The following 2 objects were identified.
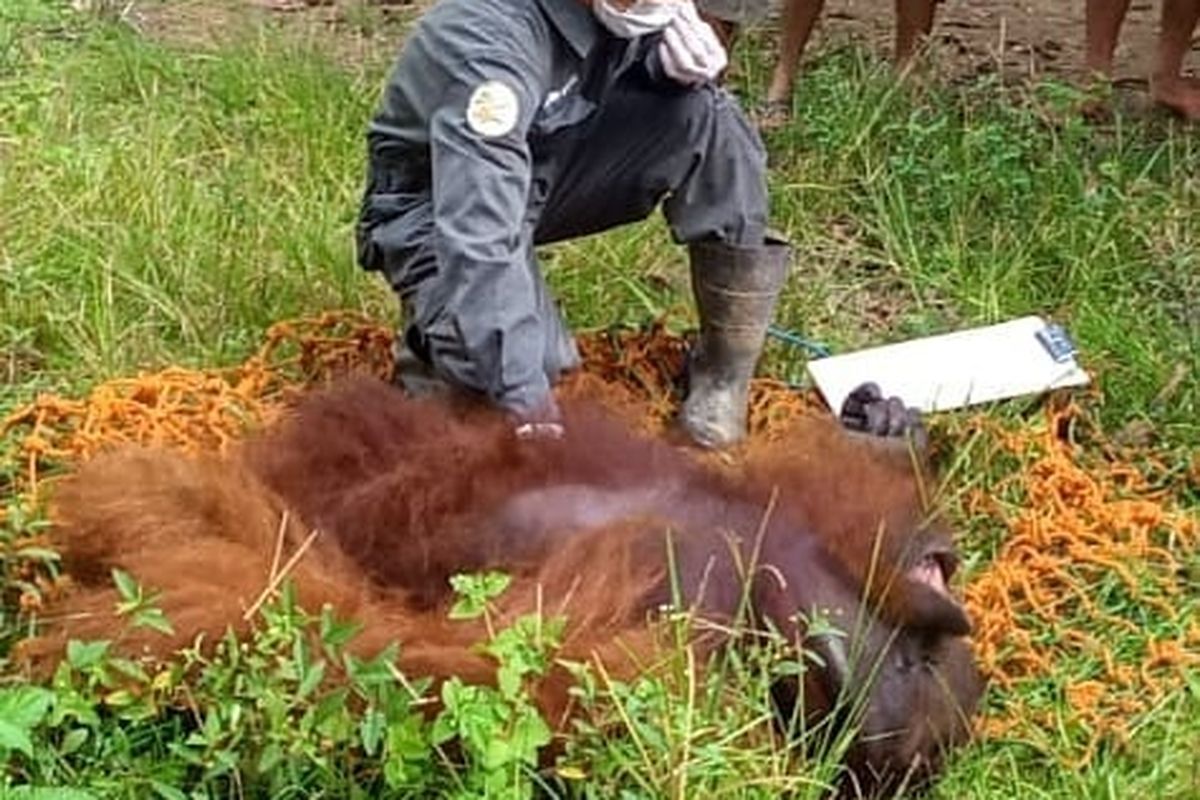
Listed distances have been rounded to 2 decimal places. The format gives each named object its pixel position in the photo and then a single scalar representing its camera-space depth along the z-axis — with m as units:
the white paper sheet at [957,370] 3.29
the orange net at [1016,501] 2.72
